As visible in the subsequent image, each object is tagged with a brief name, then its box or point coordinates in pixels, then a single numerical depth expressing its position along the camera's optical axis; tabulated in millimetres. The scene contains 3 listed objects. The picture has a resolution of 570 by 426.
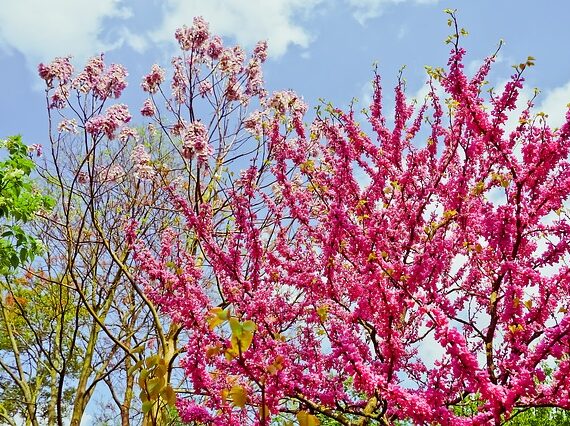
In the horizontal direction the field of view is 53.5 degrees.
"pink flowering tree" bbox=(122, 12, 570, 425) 3742
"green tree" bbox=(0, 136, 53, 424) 5055
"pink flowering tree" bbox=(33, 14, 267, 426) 6316
